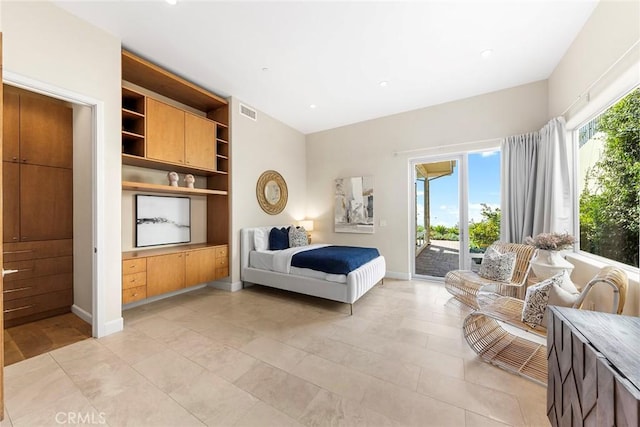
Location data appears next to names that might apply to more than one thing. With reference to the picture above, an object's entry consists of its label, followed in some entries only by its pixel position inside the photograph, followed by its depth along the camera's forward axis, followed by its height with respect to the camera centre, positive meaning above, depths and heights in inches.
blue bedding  119.7 -25.3
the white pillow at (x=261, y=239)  159.0 -17.7
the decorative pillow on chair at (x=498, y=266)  118.2 -27.7
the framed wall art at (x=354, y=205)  190.2 +6.2
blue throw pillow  159.5 -18.0
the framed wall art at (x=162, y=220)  130.4 -3.9
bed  118.7 -35.6
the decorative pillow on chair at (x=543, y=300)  68.9 -26.1
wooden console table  28.9 -22.7
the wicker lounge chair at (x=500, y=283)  114.8 -35.2
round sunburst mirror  176.6 +16.1
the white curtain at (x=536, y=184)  112.2 +14.4
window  77.0 +11.3
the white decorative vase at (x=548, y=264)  92.4 -21.1
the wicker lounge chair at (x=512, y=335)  62.6 -47.4
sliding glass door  153.5 +1.1
